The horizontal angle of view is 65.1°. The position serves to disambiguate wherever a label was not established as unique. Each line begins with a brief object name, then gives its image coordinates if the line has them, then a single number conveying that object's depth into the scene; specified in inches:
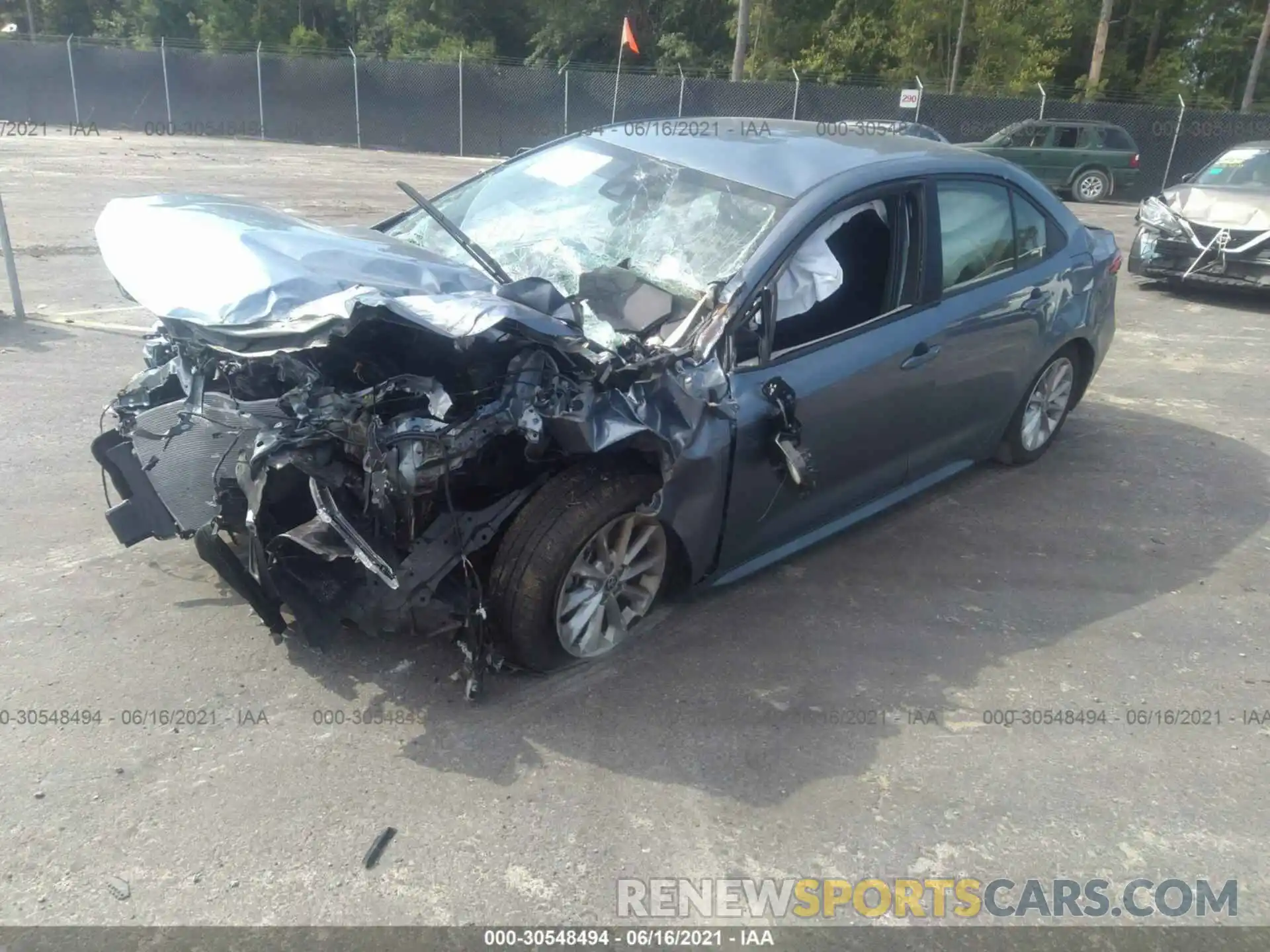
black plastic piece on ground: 105.0
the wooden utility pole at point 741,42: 995.9
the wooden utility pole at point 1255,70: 1143.0
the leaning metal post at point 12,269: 283.1
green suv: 837.8
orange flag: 855.1
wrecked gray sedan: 119.9
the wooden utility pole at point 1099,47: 1081.7
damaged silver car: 377.1
